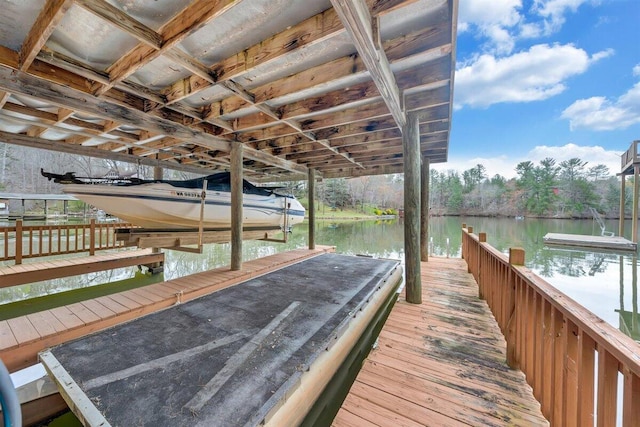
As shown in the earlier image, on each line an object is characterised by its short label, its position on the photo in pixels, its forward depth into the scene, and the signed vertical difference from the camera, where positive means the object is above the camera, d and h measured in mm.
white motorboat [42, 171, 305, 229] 3641 +253
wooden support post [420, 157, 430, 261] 5441 +141
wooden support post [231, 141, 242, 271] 4297 +182
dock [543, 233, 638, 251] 8086 -839
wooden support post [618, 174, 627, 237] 8680 +607
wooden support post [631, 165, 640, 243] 7539 +839
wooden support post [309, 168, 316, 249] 6633 +295
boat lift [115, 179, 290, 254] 3854 -411
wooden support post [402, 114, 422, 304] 3094 +129
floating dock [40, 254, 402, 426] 1403 -1122
